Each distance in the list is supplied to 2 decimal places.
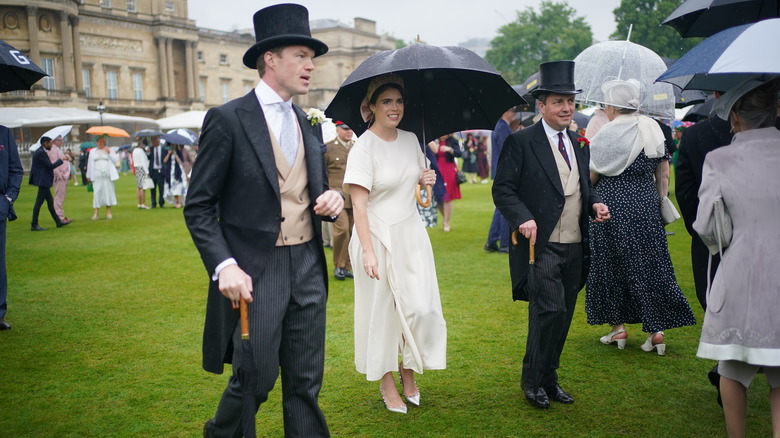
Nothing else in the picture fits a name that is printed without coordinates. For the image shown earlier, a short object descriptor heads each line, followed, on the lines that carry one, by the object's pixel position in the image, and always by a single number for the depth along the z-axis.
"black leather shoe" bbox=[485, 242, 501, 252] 10.61
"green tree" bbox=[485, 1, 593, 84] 78.12
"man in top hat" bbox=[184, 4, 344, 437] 2.96
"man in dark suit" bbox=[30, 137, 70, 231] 14.64
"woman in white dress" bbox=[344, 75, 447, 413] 4.26
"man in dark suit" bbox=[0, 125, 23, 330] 6.50
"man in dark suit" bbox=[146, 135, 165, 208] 19.62
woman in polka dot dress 5.26
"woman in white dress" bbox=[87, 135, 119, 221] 16.55
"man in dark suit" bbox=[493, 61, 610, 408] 4.36
